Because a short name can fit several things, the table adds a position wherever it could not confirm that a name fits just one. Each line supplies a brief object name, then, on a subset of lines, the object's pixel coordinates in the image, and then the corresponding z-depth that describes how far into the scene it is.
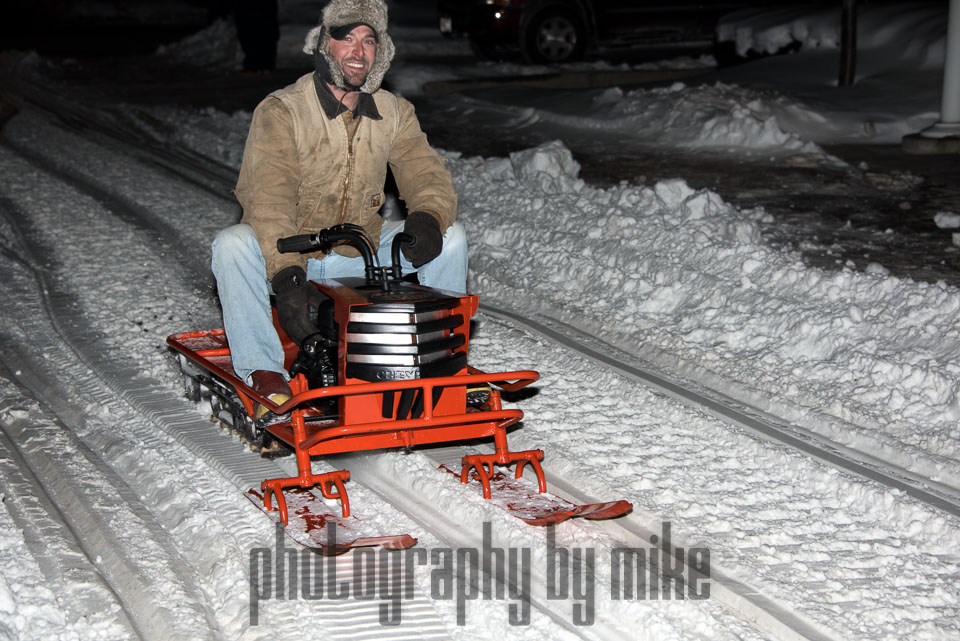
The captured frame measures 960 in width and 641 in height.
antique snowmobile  3.77
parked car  15.21
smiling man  4.16
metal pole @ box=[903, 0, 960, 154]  9.48
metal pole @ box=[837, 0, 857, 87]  11.41
